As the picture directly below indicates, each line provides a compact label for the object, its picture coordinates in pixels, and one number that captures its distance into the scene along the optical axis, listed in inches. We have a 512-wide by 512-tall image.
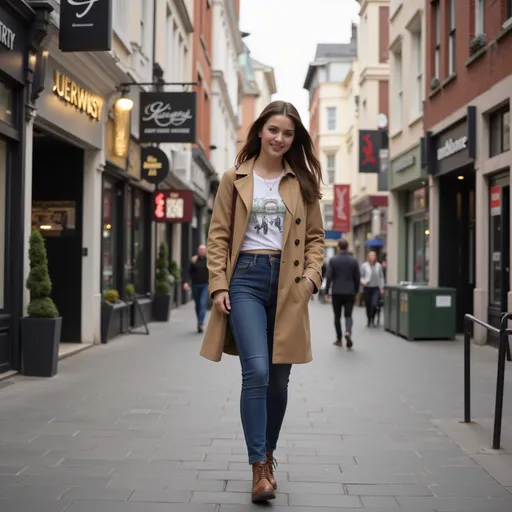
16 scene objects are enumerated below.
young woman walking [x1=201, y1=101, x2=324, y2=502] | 169.2
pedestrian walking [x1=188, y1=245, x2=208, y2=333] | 627.9
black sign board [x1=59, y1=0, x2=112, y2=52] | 386.0
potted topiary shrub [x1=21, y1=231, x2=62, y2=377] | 361.1
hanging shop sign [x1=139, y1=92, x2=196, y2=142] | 613.6
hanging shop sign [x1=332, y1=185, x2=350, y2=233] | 1525.6
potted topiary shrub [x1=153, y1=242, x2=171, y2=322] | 735.1
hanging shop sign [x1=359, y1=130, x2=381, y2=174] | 1043.3
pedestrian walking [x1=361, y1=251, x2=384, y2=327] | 727.1
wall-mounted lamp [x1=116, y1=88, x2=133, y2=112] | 548.1
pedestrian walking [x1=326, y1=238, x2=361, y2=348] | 536.1
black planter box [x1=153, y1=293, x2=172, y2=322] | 735.7
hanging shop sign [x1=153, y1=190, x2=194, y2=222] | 730.2
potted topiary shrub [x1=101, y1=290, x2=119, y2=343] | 527.2
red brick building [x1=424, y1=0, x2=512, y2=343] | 520.7
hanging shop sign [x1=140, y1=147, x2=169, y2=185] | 648.4
